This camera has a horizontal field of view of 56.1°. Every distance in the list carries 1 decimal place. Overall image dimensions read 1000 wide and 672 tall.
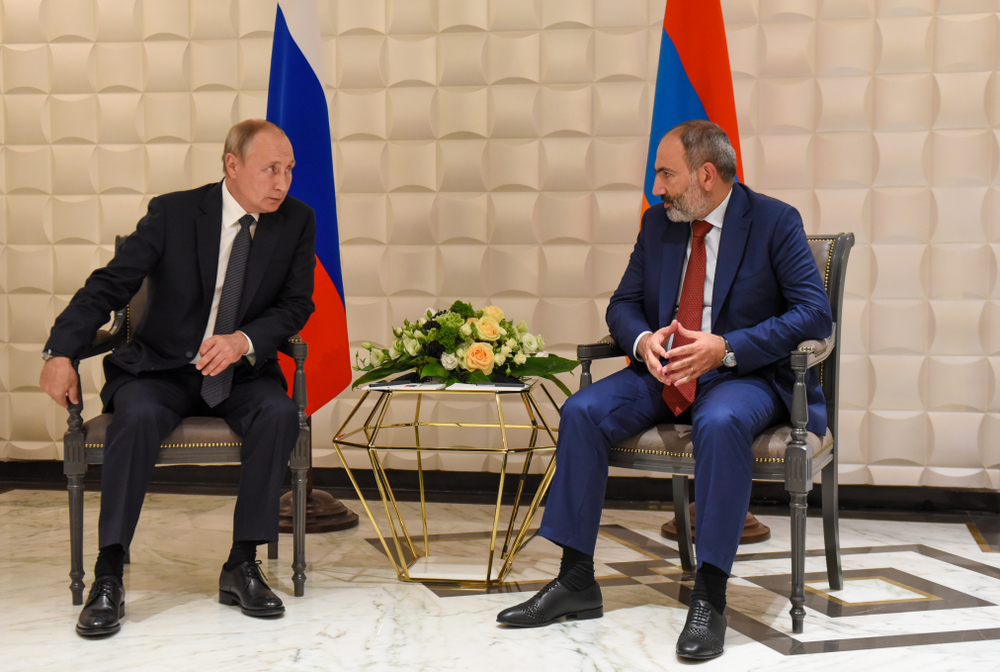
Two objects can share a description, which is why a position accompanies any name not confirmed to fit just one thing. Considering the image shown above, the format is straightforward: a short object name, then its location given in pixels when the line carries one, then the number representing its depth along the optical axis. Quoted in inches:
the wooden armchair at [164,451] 109.0
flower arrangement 117.6
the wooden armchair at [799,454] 101.0
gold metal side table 115.1
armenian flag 138.1
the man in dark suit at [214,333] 107.5
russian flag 141.6
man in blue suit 99.0
